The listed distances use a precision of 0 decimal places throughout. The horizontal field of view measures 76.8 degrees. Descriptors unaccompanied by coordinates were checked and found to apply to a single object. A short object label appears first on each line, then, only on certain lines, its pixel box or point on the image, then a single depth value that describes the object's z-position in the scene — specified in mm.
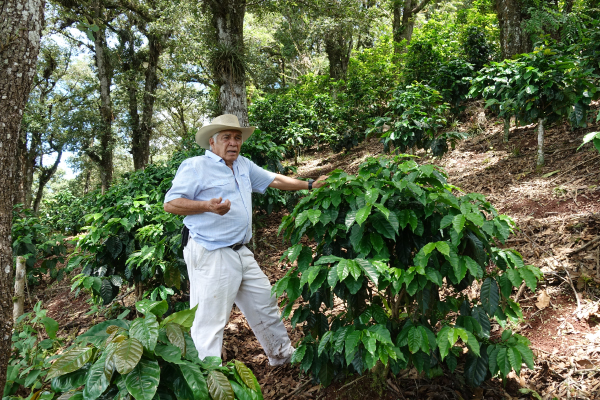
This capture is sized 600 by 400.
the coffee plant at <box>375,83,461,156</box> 6164
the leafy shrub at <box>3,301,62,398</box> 2469
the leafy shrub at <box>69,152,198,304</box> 3711
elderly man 2938
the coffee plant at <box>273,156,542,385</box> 2100
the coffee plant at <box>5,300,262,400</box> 1312
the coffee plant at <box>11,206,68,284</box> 5633
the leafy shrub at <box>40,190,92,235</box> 12656
